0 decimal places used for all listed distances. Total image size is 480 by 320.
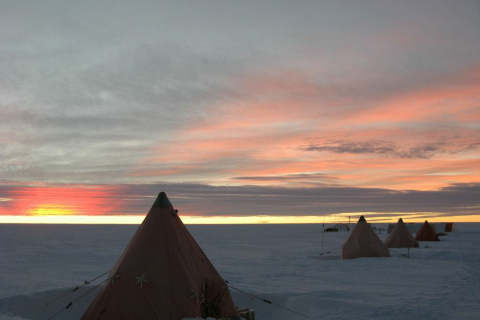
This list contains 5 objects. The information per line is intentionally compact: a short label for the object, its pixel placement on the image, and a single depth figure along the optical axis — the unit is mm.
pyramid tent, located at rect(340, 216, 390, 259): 30484
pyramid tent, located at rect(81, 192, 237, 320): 12125
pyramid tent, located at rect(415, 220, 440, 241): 50594
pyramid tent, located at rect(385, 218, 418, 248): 40406
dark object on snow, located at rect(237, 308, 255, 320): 13209
